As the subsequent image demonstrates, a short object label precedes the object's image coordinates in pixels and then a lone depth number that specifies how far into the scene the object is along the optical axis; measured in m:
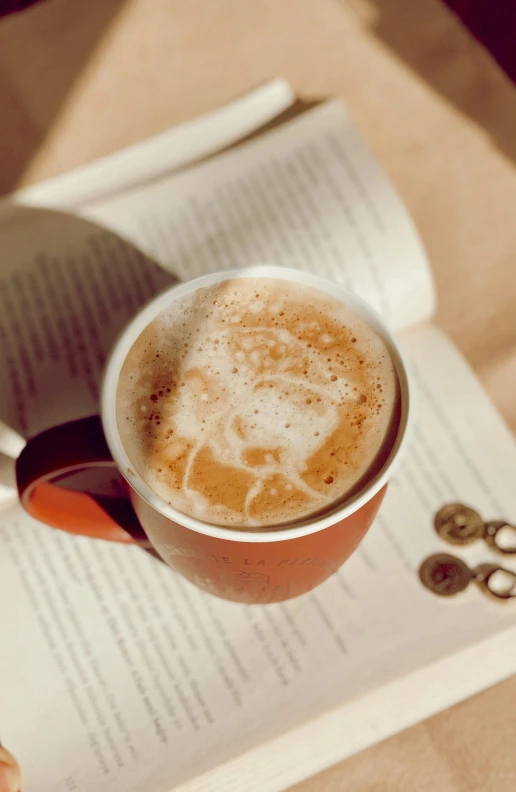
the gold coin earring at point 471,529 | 0.54
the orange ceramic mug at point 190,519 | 0.40
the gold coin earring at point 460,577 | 0.52
